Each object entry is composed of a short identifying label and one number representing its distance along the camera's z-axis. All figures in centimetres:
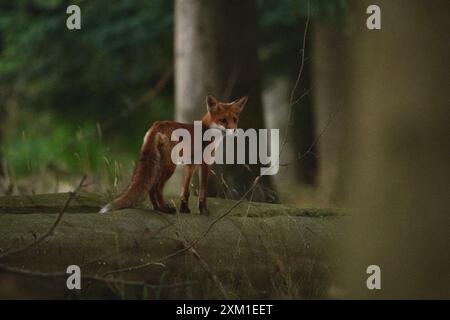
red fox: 1057
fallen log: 950
